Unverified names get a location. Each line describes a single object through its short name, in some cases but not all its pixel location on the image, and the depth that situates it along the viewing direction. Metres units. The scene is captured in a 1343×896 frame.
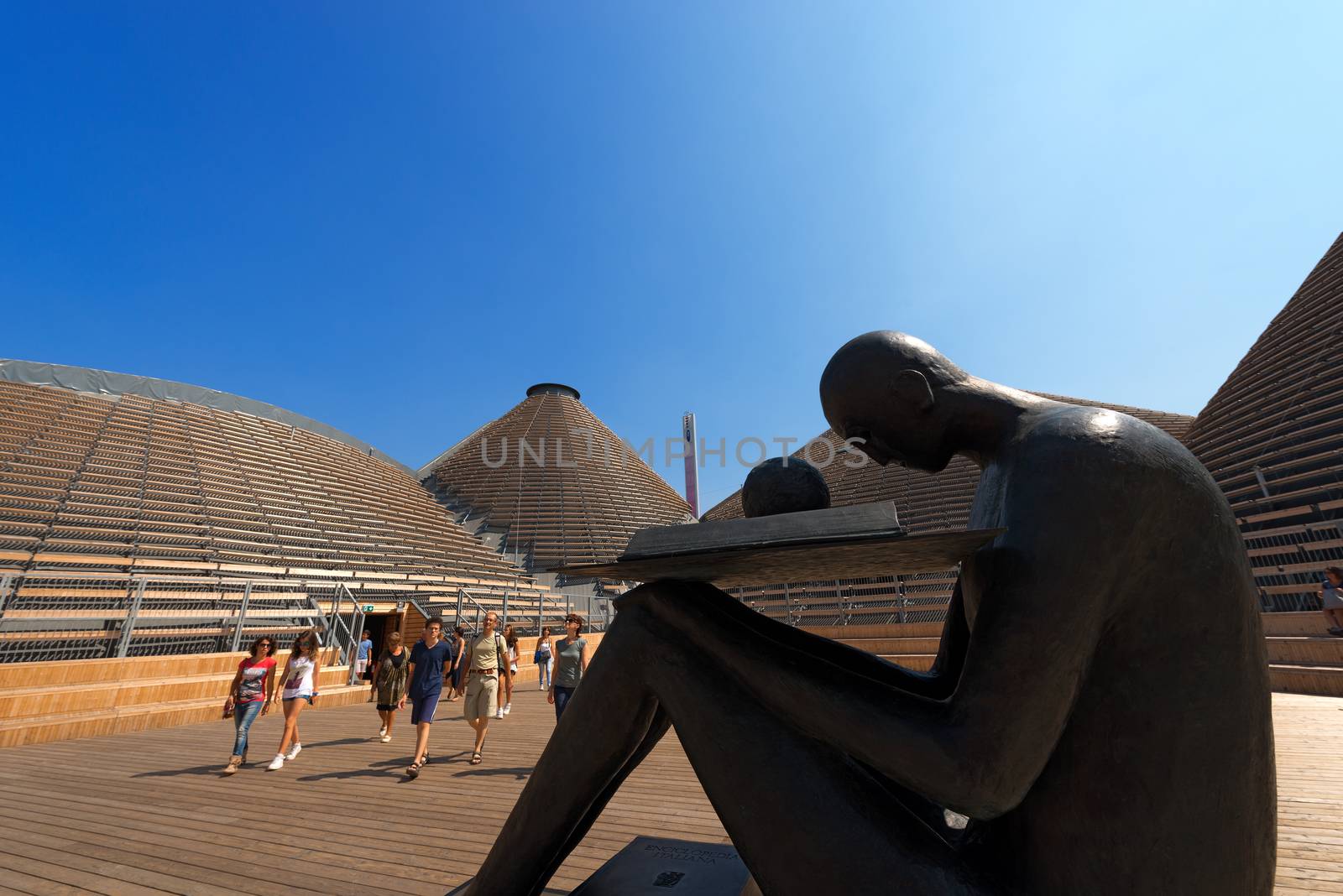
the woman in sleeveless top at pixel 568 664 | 5.42
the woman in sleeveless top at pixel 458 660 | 8.43
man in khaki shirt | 4.96
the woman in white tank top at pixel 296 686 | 5.00
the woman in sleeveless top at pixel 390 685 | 5.72
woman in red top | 4.71
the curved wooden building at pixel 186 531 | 8.55
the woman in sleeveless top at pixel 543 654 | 9.52
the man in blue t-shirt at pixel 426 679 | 4.64
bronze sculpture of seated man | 0.77
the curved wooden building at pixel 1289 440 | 8.36
